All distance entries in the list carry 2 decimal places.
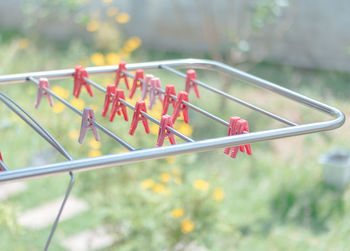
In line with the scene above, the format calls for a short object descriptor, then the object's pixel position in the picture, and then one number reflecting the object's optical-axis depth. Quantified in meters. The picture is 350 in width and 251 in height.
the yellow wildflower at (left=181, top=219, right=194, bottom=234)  2.65
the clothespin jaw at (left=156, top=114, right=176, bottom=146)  1.26
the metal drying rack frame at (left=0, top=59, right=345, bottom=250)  0.97
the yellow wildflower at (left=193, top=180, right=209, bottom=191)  2.71
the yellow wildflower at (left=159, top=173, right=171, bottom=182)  2.91
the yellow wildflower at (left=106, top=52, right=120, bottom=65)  4.07
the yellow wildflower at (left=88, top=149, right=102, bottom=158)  2.98
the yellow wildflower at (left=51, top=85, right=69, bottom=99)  3.43
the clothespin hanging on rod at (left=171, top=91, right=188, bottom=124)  1.47
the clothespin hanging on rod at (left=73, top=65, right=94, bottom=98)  1.74
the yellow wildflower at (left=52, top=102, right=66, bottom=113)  3.28
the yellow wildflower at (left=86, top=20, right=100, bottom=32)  5.82
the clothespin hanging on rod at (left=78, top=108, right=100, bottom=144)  1.36
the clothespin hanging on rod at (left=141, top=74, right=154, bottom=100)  1.68
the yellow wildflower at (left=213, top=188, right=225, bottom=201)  2.74
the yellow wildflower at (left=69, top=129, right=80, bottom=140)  3.18
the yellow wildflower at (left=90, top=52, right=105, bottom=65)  3.88
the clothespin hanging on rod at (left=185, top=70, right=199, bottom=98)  1.73
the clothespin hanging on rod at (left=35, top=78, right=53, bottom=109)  1.67
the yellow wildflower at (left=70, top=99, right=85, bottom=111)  3.45
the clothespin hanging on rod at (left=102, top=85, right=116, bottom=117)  1.57
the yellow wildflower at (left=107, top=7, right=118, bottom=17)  6.08
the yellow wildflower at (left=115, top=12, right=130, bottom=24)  6.04
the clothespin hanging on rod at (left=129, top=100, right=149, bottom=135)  1.40
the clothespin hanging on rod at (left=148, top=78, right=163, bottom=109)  1.65
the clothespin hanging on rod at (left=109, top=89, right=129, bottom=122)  1.51
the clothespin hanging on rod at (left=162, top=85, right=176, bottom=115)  1.55
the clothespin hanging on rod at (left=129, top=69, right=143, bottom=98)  1.73
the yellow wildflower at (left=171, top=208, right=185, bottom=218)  2.64
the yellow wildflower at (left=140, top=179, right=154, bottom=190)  2.77
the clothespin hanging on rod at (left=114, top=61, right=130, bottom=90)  1.78
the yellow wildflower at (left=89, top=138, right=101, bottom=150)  2.98
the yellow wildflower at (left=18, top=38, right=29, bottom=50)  6.03
